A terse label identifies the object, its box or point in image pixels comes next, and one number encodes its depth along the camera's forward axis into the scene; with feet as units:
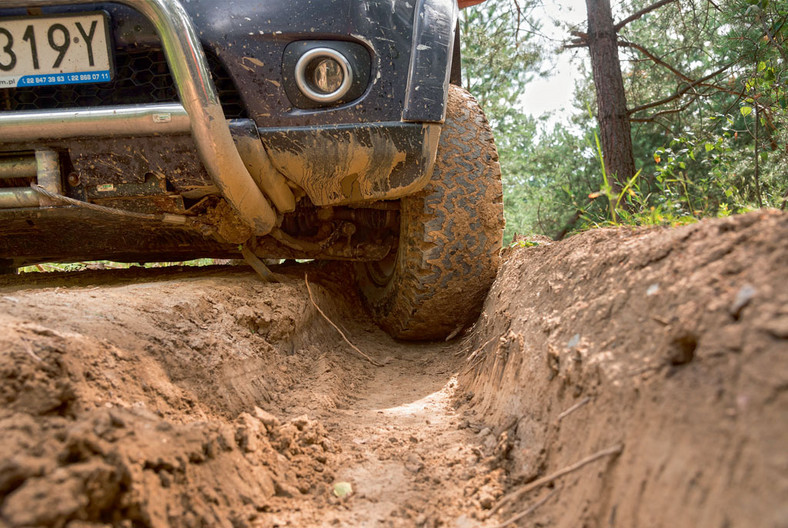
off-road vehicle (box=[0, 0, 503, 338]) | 5.56
